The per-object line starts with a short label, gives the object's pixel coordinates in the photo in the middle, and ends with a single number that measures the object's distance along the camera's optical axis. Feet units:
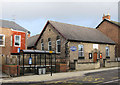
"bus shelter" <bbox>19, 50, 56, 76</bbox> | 54.73
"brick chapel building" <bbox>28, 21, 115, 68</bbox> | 79.97
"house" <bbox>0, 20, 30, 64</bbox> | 70.69
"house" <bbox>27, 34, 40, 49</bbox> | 109.46
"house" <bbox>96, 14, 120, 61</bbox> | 105.91
